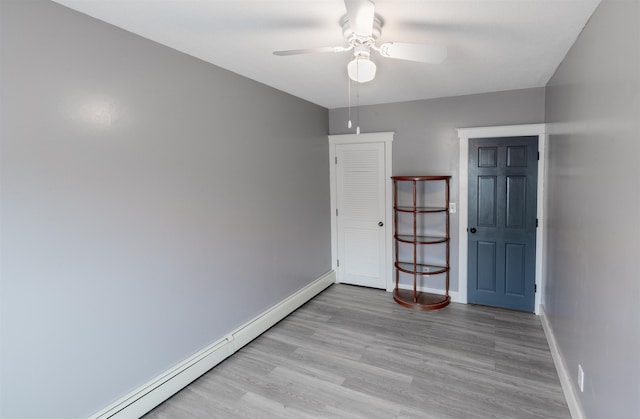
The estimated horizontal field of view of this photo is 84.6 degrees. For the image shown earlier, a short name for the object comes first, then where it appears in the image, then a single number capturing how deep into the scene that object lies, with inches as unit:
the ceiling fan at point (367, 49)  67.0
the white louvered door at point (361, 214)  182.1
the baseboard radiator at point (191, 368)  88.0
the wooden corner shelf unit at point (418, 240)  160.9
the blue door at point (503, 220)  149.3
